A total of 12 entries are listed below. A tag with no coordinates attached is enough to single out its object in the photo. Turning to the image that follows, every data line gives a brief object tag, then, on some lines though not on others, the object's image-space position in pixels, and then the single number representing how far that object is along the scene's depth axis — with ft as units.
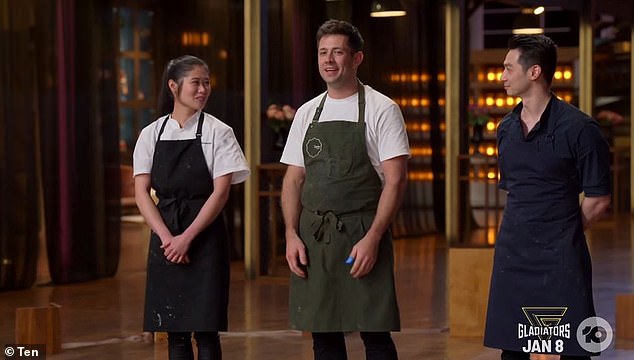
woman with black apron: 22.23
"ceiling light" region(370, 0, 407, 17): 60.15
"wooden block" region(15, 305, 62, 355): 30.48
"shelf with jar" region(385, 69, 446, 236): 66.17
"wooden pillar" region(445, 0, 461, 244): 60.02
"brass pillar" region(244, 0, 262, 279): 46.85
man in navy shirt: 19.15
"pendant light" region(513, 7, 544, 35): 67.30
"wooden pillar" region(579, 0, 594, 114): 72.98
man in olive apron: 19.85
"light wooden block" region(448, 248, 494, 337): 32.50
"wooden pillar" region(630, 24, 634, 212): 82.94
